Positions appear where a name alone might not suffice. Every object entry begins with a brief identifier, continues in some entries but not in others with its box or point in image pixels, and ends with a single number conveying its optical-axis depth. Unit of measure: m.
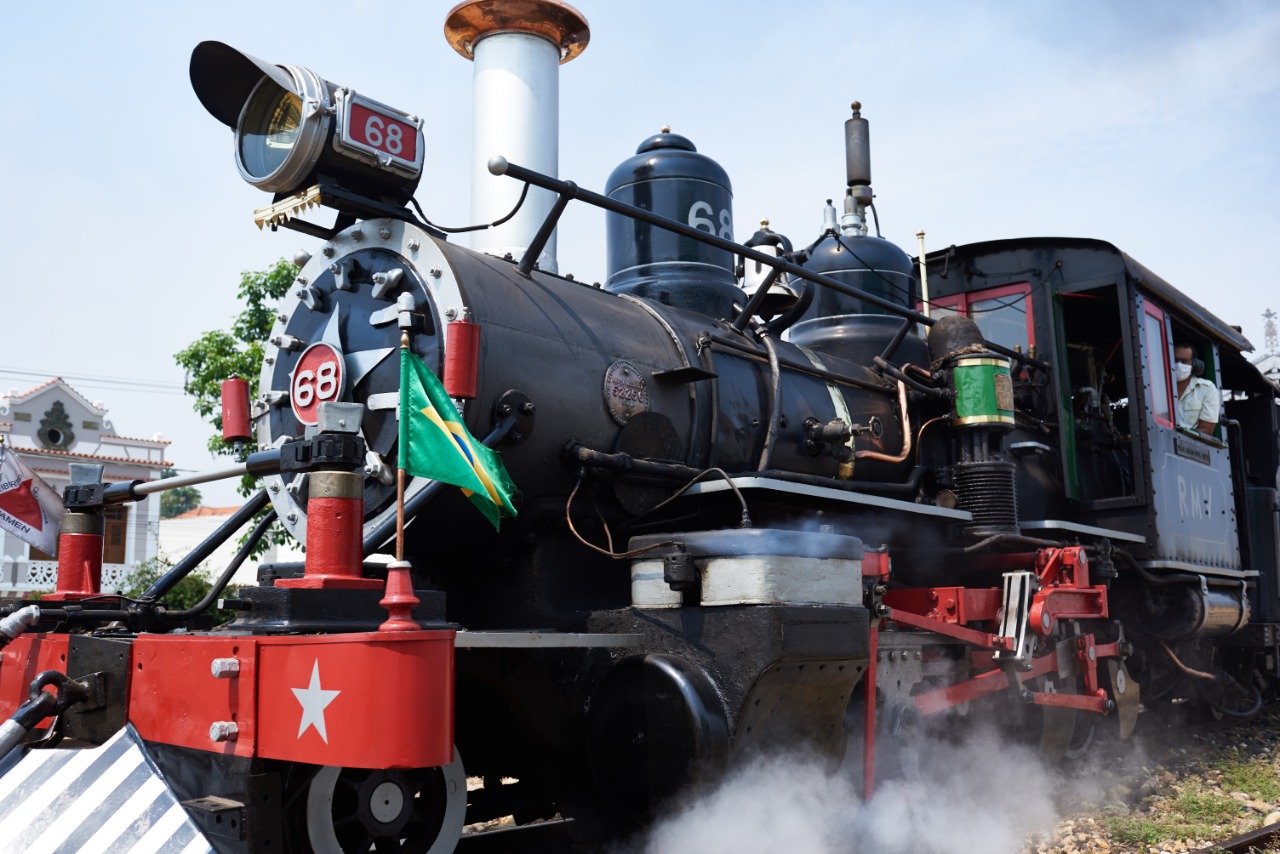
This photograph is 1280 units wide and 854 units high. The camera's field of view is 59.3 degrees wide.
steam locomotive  2.76
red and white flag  4.86
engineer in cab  6.99
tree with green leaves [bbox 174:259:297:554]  11.84
